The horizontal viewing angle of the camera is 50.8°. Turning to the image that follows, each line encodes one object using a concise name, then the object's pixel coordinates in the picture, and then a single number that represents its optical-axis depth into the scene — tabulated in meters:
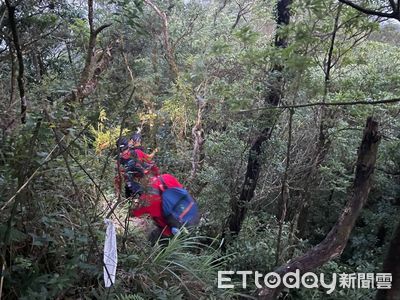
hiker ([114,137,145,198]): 3.11
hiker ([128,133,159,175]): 3.31
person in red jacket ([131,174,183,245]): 3.63
